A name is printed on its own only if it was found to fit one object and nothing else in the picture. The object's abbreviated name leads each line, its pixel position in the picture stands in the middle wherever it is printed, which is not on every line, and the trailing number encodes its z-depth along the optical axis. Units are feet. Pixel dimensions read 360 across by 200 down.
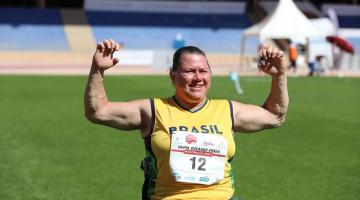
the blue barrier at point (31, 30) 140.56
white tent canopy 104.47
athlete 14.51
